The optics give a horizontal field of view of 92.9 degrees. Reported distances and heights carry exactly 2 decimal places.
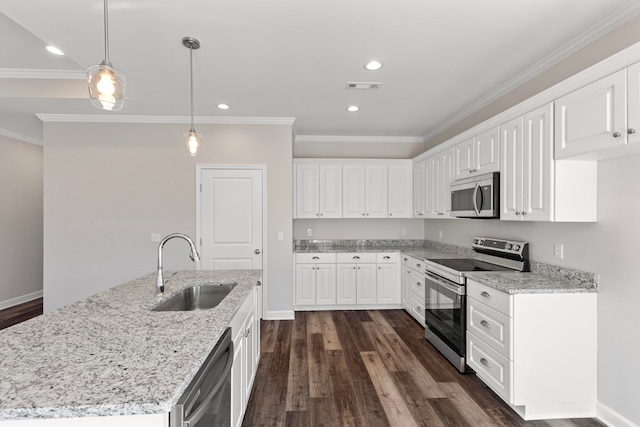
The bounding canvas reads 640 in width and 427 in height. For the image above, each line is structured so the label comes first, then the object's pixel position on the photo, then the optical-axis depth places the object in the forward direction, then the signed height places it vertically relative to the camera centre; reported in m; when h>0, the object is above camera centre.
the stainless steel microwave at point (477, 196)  2.76 +0.18
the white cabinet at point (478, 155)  2.79 +0.60
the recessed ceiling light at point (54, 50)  2.51 +1.38
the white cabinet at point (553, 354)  2.13 -0.98
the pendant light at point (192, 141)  2.46 +0.58
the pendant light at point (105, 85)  1.53 +0.65
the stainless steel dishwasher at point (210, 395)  1.01 -0.69
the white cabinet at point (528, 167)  2.21 +0.37
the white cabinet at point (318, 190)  4.70 +0.36
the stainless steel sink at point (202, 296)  2.25 -0.64
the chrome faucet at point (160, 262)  1.98 -0.34
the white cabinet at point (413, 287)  3.82 -0.98
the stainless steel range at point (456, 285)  2.76 -0.70
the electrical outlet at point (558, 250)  2.42 -0.29
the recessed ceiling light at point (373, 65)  2.61 +1.30
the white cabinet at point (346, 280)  4.45 -0.98
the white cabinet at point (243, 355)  1.76 -0.96
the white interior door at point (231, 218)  4.18 -0.07
